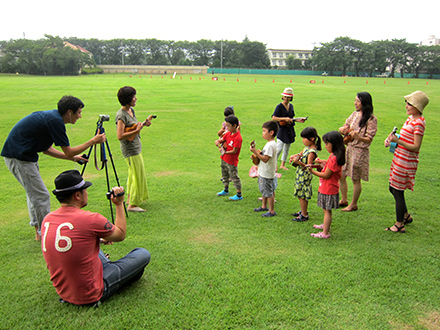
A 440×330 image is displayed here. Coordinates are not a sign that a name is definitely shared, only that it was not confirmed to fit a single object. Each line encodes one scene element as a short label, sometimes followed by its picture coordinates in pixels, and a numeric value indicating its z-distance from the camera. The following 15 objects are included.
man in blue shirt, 4.38
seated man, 3.04
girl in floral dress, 5.26
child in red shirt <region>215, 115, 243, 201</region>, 6.34
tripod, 4.80
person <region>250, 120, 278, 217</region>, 5.62
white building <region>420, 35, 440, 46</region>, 116.72
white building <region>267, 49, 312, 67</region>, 118.56
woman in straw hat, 4.89
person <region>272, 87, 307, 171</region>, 8.00
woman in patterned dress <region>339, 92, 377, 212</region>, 5.68
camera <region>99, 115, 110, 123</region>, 4.78
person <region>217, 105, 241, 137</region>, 7.03
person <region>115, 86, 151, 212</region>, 5.70
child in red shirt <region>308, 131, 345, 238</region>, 4.89
